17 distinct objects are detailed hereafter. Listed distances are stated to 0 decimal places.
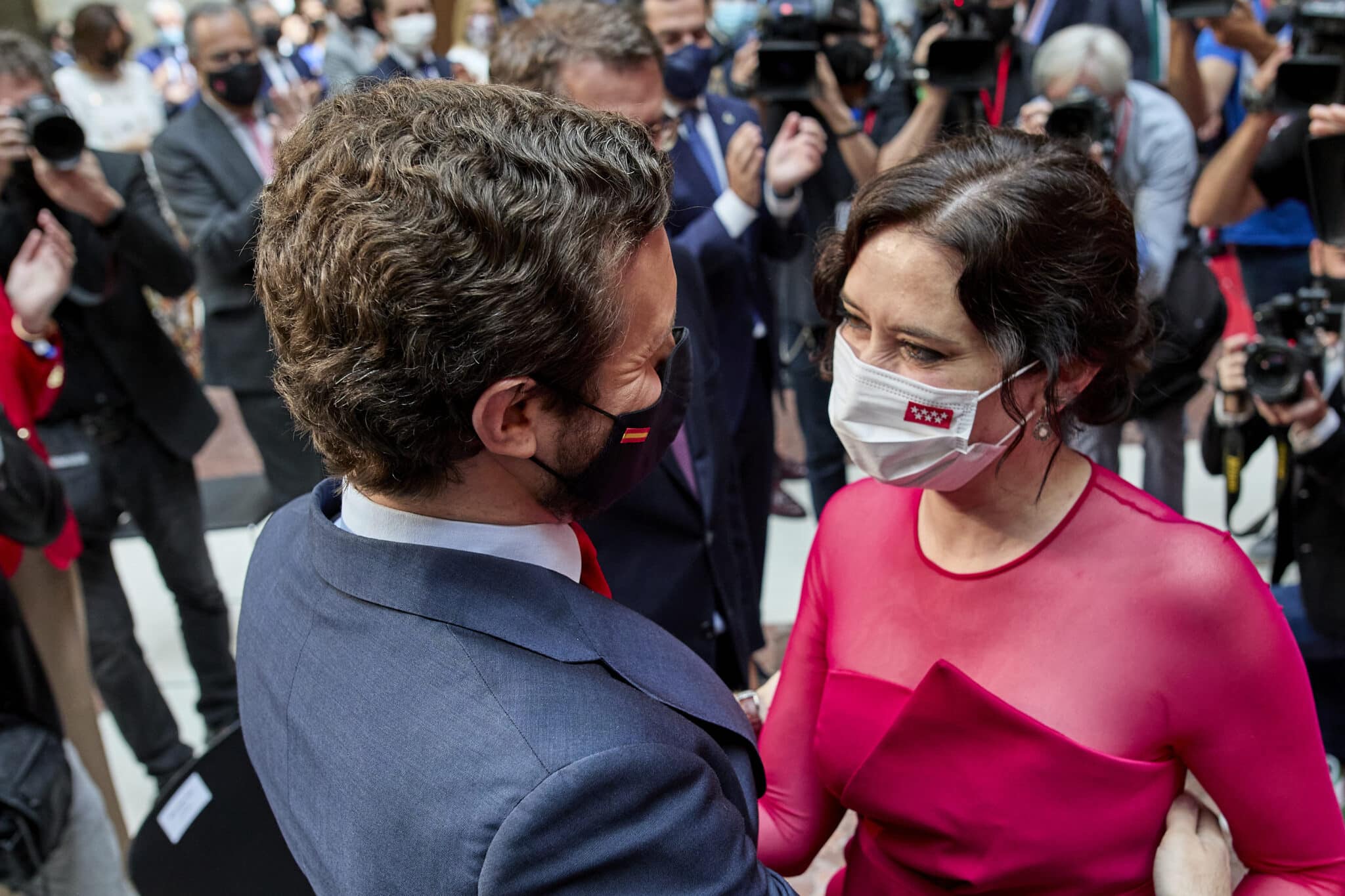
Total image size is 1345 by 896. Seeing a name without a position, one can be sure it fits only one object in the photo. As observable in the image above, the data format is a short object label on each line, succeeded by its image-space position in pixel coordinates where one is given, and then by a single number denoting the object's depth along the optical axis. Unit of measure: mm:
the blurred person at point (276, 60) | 5539
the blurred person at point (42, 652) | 1783
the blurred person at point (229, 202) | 3521
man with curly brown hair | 921
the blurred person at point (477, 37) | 6043
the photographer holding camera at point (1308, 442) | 2322
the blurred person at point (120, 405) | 2926
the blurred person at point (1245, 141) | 3145
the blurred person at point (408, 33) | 4703
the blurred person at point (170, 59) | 7883
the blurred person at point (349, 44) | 5875
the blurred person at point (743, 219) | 2994
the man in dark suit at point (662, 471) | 2199
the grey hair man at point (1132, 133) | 3244
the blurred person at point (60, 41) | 9002
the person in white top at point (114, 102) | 5898
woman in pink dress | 1310
